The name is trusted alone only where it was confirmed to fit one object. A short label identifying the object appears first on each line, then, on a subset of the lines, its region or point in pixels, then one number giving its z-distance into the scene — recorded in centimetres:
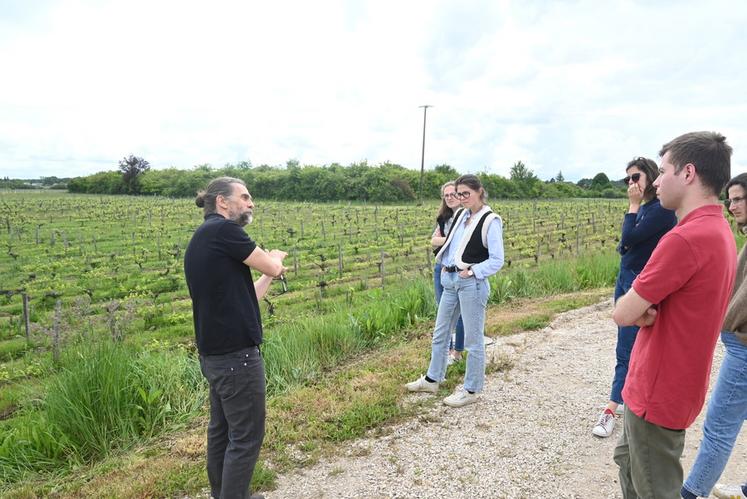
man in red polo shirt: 181
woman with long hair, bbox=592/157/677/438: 309
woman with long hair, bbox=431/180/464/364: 506
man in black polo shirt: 245
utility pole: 3972
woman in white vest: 385
